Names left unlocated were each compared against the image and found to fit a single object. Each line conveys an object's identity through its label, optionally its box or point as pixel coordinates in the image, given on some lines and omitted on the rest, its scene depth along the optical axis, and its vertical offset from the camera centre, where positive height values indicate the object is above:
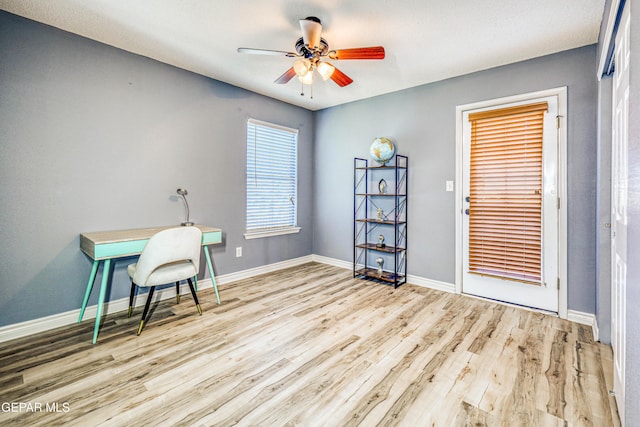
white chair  2.29 -0.38
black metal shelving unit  3.69 -0.06
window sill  3.88 -0.25
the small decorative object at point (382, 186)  3.76 +0.40
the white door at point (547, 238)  2.70 -0.18
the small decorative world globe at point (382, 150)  3.58 +0.83
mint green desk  2.21 -0.26
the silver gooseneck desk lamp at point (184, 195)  3.14 +0.20
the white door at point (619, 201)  1.43 +0.11
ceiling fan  2.11 +1.23
